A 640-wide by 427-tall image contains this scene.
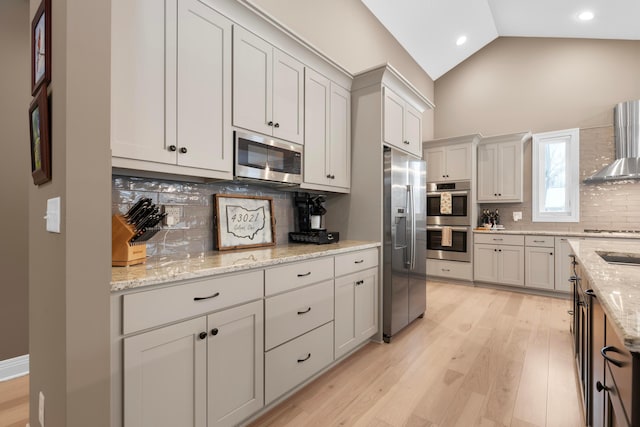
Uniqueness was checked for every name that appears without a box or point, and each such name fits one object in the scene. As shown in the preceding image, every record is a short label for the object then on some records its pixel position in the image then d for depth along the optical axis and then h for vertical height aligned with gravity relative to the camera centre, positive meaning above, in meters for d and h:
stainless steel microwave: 2.06 +0.39
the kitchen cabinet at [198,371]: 1.24 -0.73
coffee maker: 2.73 -0.05
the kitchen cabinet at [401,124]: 3.00 +0.94
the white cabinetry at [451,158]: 5.07 +0.93
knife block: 1.51 -0.16
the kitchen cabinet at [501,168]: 4.98 +0.75
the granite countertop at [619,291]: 0.70 -0.26
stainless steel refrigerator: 2.91 -0.28
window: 4.79 +0.59
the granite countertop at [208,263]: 1.26 -0.27
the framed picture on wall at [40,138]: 1.23 +0.31
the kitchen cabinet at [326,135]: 2.60 +0.70
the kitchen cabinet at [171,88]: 1.49 +0.66
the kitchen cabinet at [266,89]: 2.03 +0.89
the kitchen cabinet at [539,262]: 4.45 -0.71
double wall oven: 5.00 -0.12
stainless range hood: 4.10 +0.93
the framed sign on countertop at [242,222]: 2.23 -0.07
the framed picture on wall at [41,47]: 1.22 +0.69
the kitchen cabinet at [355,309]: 2.40 -0.81
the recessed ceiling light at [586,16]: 4.26 +2.76
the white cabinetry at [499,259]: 4.70 -0.72
